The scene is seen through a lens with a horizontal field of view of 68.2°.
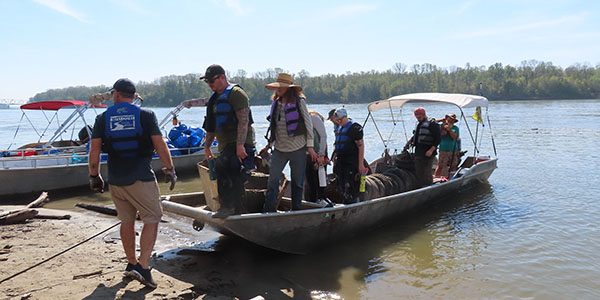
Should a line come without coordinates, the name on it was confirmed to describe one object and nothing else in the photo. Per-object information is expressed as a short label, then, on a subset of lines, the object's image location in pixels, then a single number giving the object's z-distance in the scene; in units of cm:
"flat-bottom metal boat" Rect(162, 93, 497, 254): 530
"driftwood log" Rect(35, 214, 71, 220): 803
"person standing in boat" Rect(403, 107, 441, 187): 838
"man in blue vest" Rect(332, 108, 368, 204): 654
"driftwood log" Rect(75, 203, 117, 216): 885
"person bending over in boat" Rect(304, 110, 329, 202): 641
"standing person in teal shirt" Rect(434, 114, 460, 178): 1035
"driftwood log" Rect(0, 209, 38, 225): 741
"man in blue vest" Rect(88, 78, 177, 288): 422
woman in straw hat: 532
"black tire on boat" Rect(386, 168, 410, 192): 845
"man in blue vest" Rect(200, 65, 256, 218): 482
